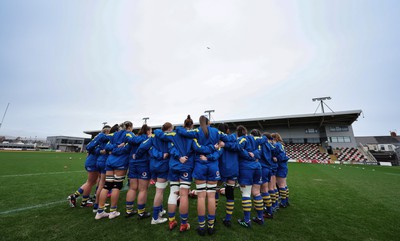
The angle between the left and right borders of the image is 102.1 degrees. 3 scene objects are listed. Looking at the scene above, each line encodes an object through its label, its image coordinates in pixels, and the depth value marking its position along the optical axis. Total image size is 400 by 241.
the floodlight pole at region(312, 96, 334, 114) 26.91
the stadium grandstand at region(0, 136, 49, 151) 51.03
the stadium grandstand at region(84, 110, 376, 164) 24.37
